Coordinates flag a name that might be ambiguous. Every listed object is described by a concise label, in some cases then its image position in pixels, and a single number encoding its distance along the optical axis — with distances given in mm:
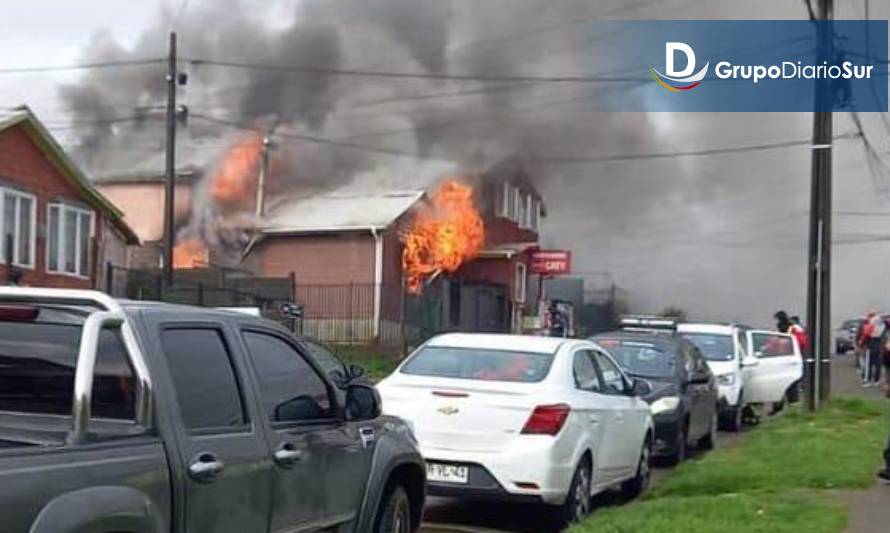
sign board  36938
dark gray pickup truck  3527
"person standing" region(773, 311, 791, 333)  24109
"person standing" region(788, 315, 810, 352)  22586
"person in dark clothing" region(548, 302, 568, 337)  32569
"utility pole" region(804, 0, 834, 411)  17281
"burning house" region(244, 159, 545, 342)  31047
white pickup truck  16562
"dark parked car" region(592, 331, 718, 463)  12016
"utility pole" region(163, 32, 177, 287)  24672
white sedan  7984
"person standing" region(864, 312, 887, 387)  25625
